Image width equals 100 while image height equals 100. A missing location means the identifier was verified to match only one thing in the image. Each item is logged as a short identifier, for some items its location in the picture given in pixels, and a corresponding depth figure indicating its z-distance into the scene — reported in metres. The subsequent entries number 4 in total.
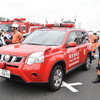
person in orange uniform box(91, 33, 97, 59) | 5.93
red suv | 2.25
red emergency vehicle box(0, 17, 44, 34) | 8.69
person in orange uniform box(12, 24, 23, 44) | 4.17
